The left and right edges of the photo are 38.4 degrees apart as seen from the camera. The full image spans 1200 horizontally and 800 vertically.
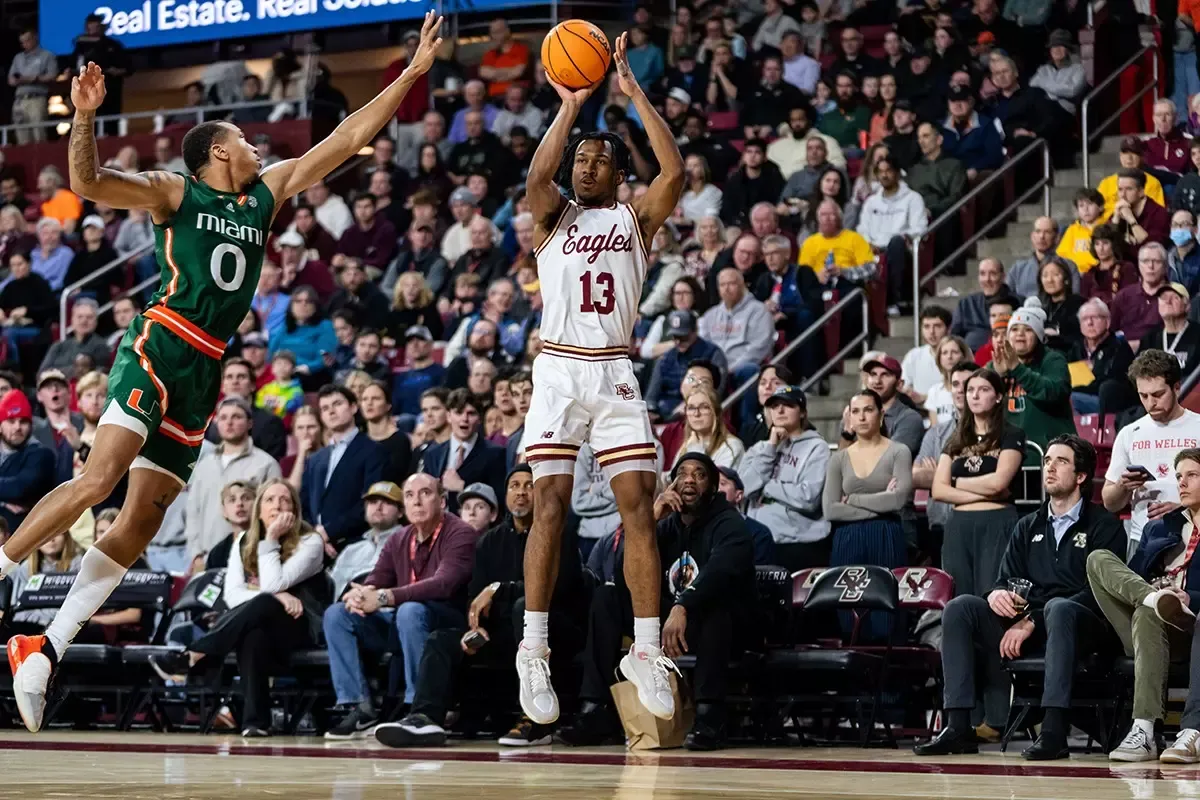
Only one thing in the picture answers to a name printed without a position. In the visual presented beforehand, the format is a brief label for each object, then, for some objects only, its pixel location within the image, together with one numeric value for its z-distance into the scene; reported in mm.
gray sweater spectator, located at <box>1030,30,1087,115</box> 15453
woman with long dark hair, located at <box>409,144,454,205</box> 18406
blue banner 21062
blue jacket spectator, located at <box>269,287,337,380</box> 15828
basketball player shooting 7879
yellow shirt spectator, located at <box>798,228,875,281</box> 14383
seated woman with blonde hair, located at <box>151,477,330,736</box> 10586
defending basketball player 6965
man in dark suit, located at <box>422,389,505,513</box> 11820
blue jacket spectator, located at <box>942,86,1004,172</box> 15125
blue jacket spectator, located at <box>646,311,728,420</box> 12930
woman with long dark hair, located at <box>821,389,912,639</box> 10203
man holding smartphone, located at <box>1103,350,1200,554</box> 9383
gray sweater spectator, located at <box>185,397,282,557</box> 12492
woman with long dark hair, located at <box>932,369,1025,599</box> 9594
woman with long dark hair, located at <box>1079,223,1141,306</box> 12141
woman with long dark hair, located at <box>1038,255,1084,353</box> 11633
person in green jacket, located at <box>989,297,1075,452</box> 10430
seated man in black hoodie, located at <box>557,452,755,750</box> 9258
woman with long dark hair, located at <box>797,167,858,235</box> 15023
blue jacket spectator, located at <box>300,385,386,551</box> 12008
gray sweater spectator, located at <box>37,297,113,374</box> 16406
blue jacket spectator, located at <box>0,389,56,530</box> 13055
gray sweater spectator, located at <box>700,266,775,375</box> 13445
